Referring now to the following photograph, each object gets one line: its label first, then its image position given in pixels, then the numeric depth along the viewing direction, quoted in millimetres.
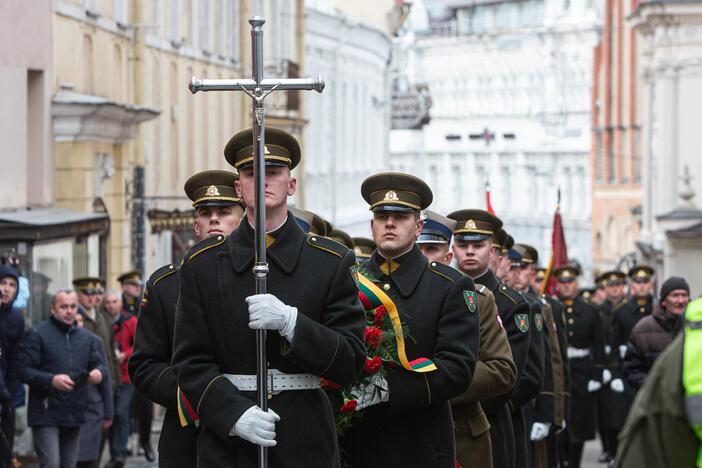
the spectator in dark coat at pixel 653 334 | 14875
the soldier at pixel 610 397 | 20062
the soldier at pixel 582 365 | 19573
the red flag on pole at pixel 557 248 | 19891
